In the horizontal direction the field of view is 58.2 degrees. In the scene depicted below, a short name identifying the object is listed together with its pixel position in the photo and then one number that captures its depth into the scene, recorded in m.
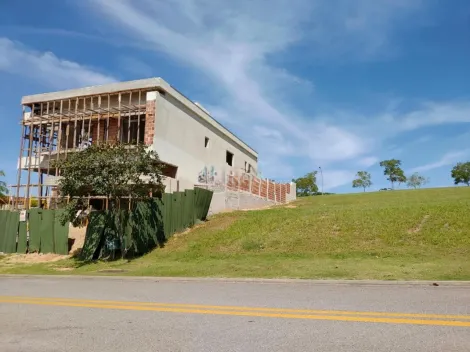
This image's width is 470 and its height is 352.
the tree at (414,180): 97.38
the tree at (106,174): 17.62
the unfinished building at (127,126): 28.80
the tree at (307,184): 93.31
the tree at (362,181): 97.06
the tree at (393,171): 95.41
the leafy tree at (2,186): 53.84
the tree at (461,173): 91.44
